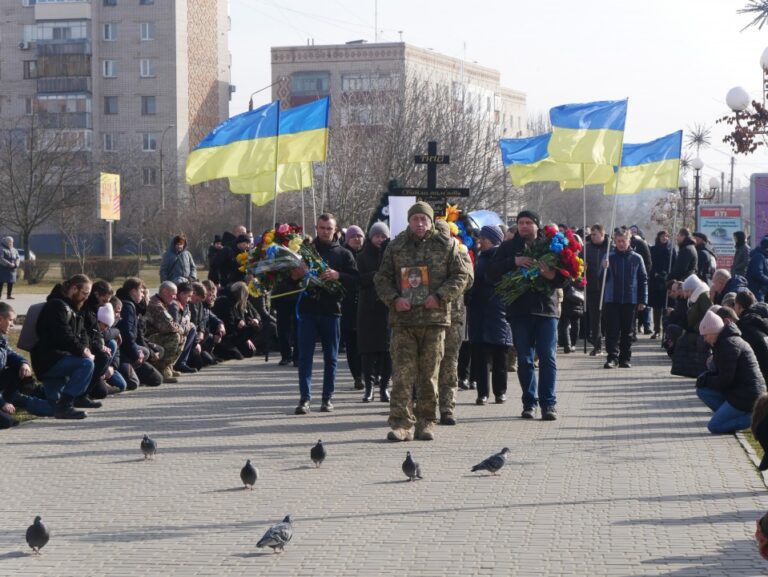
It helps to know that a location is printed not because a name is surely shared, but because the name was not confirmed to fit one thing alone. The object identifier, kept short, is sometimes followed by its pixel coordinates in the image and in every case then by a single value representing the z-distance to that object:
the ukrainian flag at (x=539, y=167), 23.30
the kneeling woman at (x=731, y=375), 12.19
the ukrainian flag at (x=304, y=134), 20.05
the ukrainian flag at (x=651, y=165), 26.83
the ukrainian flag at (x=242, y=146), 19.72
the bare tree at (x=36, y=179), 56.78
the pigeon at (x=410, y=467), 9.77
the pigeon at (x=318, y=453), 10.41
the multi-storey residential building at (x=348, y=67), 103.19
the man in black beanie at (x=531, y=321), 13.61
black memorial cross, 15.84
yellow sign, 44.47
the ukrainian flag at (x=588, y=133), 21.34
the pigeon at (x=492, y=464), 10.01
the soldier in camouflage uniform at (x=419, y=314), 12.08
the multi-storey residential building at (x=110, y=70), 90.00
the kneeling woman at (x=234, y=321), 21.08
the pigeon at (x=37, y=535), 7.56
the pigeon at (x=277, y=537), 7.53
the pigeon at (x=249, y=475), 9.54
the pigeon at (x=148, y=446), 10.98
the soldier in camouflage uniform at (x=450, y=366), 12.99
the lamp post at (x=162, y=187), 73.36
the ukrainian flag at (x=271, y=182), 20.97
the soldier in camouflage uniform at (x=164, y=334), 17.58
